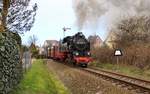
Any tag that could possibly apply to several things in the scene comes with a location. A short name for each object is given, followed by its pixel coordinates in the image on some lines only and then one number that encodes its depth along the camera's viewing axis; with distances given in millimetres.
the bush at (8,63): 5693
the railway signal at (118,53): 19661
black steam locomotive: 22536
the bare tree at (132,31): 28459
